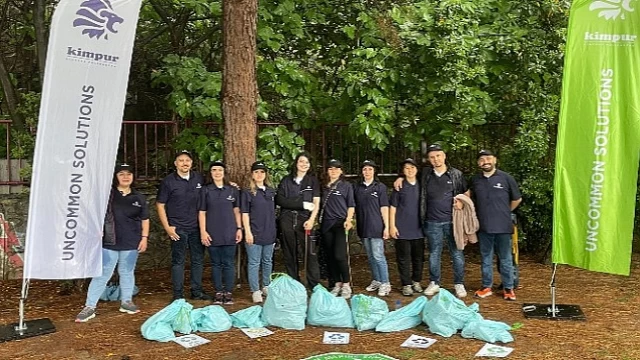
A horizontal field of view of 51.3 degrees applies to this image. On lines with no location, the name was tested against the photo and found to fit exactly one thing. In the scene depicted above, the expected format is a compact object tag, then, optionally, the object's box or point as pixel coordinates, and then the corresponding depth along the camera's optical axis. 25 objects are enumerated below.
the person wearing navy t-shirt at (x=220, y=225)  6.69
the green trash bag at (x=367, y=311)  6.07
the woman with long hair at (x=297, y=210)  6.96
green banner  6.11
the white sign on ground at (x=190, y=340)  5.69
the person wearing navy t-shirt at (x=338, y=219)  7.04
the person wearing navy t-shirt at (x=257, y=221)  6.80
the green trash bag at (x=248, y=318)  6.16
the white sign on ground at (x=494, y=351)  5.39
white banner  5.80
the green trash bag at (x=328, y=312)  6.14
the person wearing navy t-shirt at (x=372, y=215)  7.09
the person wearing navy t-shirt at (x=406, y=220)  7.14
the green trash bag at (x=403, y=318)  6.02
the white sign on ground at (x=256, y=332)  5.94
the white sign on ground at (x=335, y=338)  5.73
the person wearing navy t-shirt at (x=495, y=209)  6.92
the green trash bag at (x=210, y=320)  6.04
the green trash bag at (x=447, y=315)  5.88
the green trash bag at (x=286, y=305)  6.11
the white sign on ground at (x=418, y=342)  5.62
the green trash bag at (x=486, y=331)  5.70
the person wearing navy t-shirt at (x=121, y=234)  6.43
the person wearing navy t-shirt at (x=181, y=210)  6.67
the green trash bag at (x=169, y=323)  5.80
